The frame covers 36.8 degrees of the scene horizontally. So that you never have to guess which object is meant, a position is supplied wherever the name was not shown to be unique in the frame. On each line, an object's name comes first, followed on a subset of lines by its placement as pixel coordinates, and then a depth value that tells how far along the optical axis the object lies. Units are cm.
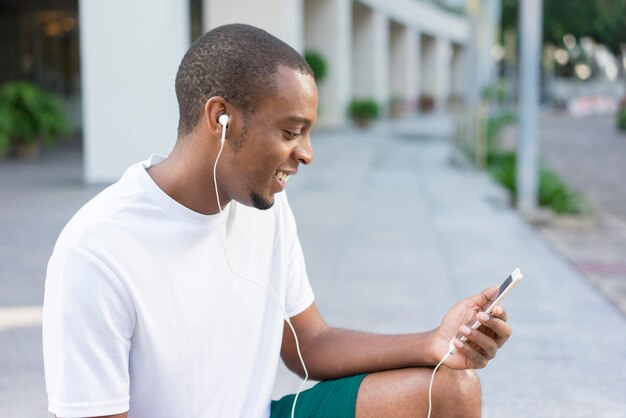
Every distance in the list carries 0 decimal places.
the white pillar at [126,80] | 1155
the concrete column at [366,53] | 3291
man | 181
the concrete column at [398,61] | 4153
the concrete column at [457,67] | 6152
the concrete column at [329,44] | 2652
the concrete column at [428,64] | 5056
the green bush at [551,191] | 1014
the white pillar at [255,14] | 1384
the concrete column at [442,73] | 5020
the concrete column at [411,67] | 4172
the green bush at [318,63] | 2462
